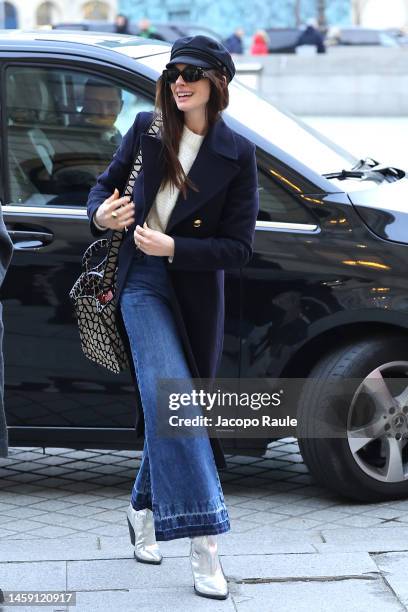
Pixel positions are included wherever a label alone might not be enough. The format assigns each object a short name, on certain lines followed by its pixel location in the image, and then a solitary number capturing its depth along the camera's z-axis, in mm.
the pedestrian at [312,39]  34125
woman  3846
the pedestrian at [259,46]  34125
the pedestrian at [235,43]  35406
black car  4934
